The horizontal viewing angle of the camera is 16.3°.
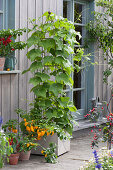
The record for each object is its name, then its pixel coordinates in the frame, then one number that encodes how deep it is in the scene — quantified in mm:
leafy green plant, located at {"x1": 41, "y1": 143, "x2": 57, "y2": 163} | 5031
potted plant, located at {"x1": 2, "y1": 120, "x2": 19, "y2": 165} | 4898
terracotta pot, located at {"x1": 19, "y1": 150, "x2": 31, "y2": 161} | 5088
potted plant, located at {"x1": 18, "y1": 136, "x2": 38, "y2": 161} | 4953
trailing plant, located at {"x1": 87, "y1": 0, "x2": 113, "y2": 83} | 7730
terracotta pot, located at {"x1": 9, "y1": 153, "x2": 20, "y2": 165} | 4895
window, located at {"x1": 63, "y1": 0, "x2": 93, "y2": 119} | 7266
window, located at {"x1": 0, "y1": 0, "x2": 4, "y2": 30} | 5559
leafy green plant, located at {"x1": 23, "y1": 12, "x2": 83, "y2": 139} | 5227
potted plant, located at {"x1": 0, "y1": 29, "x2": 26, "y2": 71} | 5207
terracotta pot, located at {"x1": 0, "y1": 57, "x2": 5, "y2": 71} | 5227
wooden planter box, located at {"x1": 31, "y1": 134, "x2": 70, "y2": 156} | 5352
